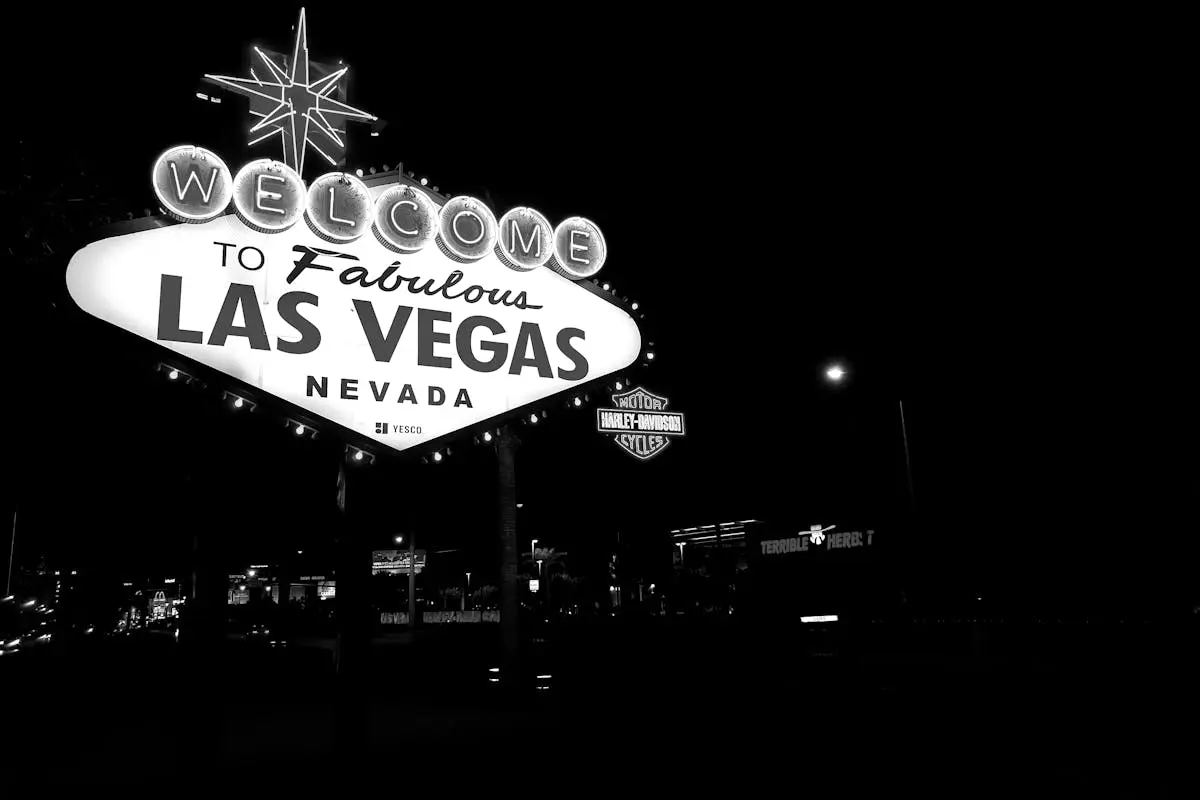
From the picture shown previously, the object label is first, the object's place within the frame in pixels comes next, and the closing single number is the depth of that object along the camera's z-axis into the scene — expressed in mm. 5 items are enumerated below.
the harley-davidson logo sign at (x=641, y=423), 12664
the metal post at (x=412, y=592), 43281
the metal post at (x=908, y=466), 24334
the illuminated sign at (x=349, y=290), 6723
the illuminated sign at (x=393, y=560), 49206
